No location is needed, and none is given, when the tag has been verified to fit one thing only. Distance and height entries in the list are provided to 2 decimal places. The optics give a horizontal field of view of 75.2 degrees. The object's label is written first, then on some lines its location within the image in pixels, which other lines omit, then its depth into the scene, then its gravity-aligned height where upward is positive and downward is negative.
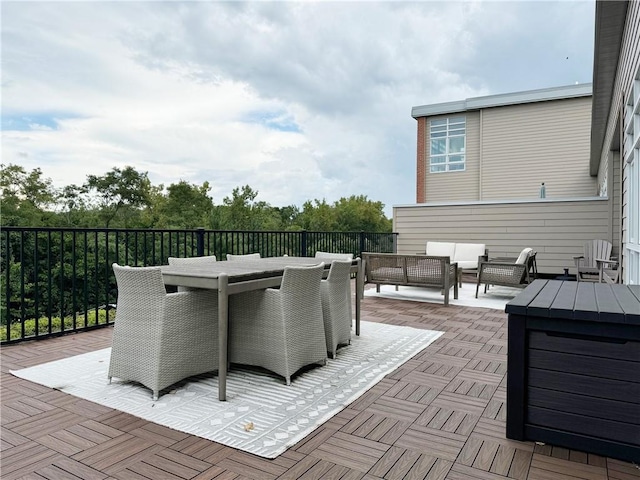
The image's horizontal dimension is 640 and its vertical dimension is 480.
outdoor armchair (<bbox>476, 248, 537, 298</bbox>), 6.29 -0.56
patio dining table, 2.58 -0.30
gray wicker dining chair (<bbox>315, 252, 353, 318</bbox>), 4.28 -0.23
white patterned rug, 2.17 -1.02
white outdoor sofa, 8.17 -0.31
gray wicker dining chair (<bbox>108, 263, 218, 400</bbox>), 2.58 -0.63
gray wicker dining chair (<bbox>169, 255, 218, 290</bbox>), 3.67 -0.25
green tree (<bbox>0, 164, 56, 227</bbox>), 17.20 +1.84
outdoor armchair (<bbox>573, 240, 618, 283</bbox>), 5.06 -0.39
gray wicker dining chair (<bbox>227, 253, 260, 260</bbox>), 4.34 -0.24
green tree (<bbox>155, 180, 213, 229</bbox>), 20.17 +1.37
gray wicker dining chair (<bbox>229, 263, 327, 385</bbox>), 2.84 -0.64
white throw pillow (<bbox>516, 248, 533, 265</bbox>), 6.46 -0.32
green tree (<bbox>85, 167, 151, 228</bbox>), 20.89 +2.14
